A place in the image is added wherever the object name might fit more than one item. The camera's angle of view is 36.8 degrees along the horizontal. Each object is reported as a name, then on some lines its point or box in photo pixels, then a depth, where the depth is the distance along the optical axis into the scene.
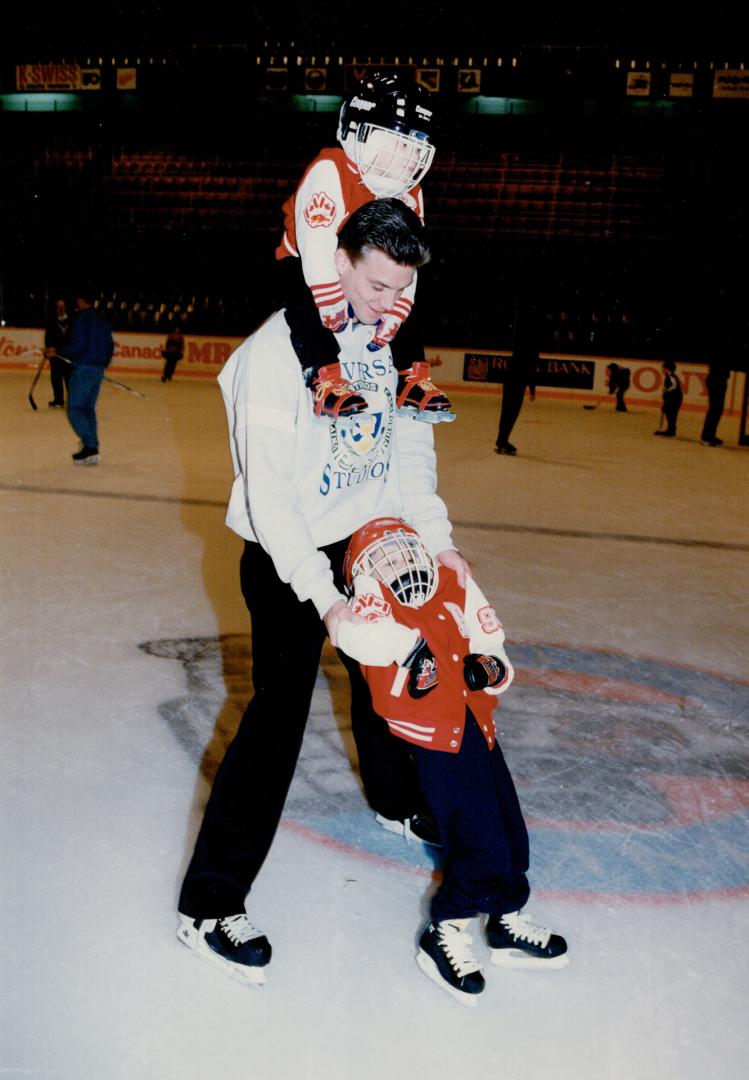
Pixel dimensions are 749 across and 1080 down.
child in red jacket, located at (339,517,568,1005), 1.99
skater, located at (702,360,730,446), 11.38
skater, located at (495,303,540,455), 9.70
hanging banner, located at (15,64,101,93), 25.55
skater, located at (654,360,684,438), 12.44
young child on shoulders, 2.11
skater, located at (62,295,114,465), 8.10
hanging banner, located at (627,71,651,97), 23.12
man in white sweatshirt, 2.02
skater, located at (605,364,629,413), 15.97
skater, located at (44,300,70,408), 12.02
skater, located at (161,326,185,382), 17.16
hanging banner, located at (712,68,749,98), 22.12
